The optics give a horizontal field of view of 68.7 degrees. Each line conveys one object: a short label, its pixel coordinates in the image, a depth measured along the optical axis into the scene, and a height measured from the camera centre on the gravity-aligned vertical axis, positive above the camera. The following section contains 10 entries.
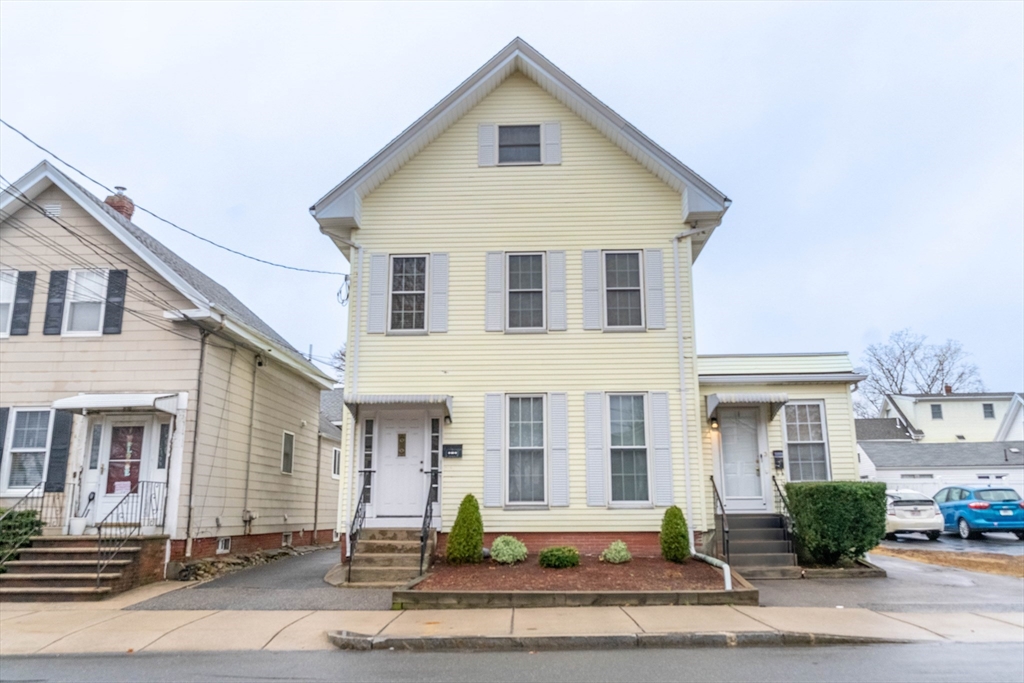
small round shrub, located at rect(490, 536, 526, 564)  12.25 -1.00
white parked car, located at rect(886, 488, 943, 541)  19.98 -0.72
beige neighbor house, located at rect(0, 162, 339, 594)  13.22 +1.97
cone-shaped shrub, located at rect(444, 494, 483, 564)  12.16 -0.77
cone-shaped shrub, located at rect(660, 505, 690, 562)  12.21 -0.79
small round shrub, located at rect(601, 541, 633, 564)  12.34 -1.06
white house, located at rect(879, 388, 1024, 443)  40.31 +3.85
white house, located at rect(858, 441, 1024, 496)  30.16 +0.92
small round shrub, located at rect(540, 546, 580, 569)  11.98 -1.09
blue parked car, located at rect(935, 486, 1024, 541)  20.23 -0.63
